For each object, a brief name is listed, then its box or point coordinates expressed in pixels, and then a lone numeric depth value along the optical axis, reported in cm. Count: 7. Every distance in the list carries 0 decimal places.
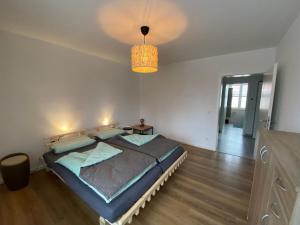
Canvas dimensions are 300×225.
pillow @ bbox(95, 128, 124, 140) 310
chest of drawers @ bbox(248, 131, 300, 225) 57
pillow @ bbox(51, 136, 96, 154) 238
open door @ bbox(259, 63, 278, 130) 218
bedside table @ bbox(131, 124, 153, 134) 424
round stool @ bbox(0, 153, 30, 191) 201
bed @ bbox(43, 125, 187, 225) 135
